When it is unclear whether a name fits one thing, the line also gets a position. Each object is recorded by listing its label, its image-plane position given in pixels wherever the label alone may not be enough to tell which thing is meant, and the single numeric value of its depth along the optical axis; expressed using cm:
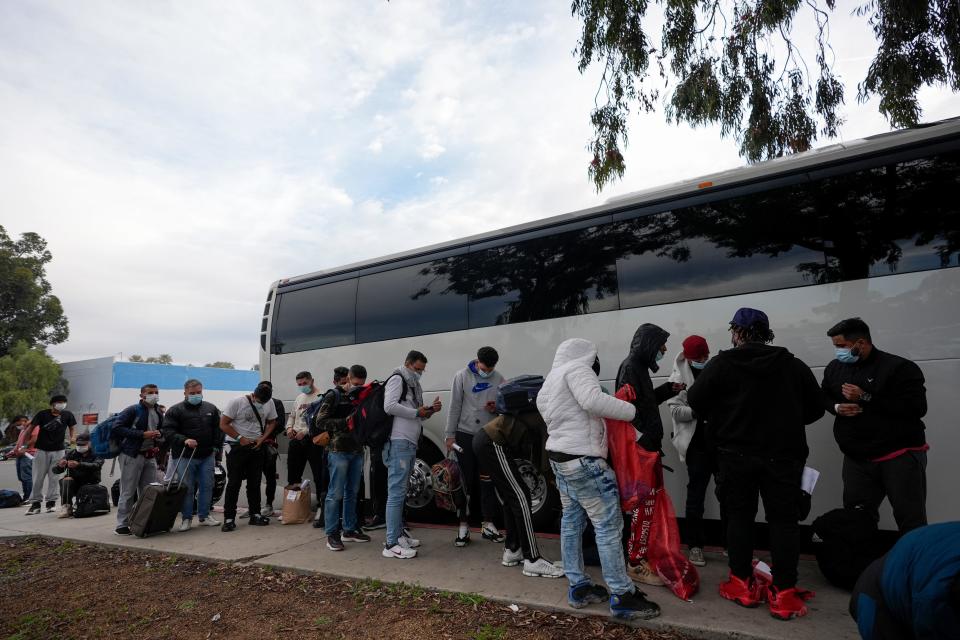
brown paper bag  694
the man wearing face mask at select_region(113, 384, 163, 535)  693
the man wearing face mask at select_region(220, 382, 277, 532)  686
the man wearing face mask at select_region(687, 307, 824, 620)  342
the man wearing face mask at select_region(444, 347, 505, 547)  545
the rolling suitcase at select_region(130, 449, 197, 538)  647
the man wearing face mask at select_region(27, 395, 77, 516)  897
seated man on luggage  846
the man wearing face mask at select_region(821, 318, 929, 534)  361
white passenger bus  407
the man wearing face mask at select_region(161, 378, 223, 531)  687
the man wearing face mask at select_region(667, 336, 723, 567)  455
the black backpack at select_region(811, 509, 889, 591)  376
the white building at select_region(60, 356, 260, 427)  3556
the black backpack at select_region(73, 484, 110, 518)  823
